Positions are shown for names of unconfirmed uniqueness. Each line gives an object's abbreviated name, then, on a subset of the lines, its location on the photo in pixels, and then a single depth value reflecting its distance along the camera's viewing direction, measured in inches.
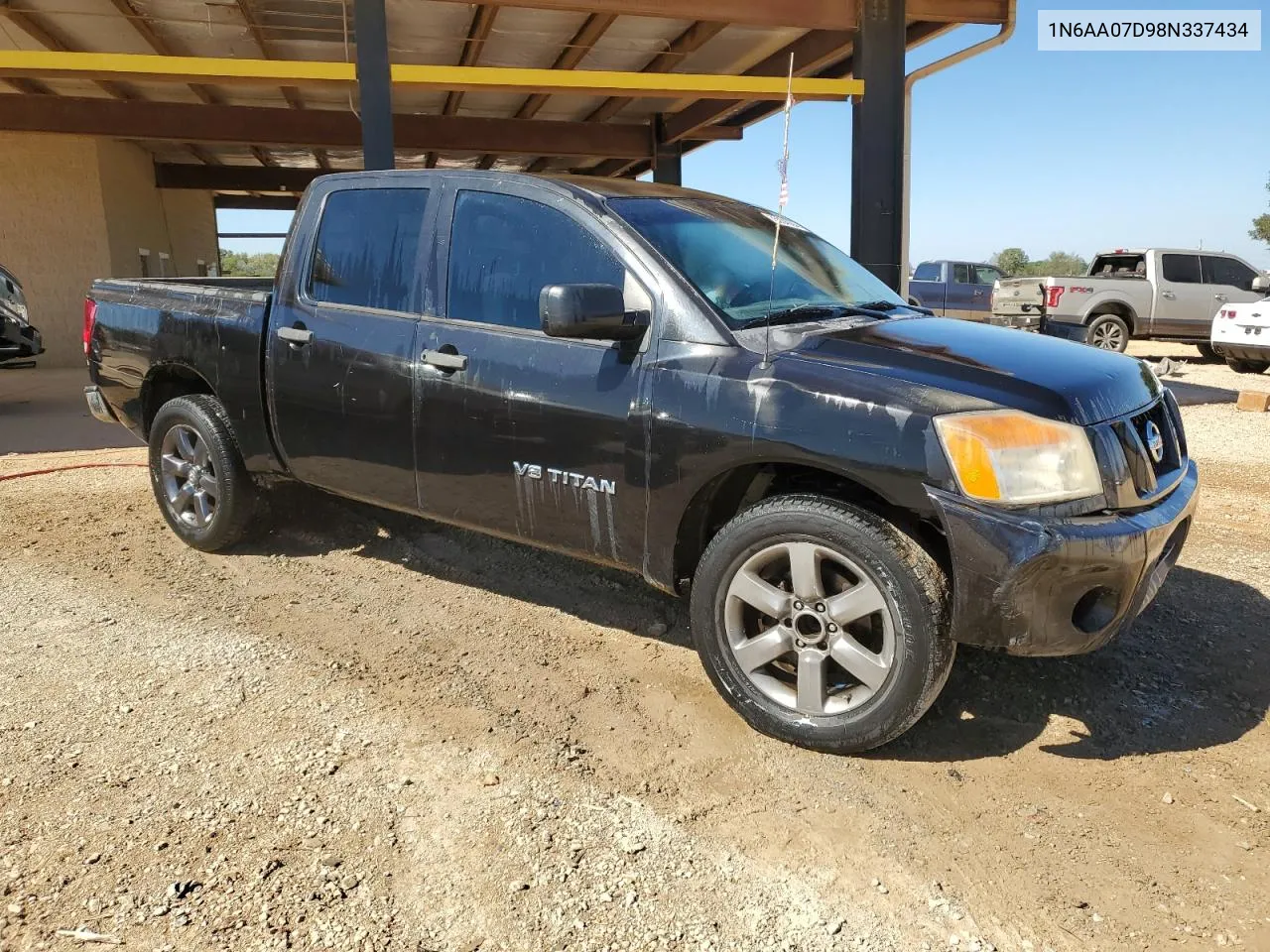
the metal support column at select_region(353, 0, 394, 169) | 323.0
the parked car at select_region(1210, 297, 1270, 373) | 475.2
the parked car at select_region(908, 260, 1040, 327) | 740.0
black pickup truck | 105.1
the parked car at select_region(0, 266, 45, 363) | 384.5
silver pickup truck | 589.3
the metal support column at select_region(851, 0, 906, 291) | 360.8
